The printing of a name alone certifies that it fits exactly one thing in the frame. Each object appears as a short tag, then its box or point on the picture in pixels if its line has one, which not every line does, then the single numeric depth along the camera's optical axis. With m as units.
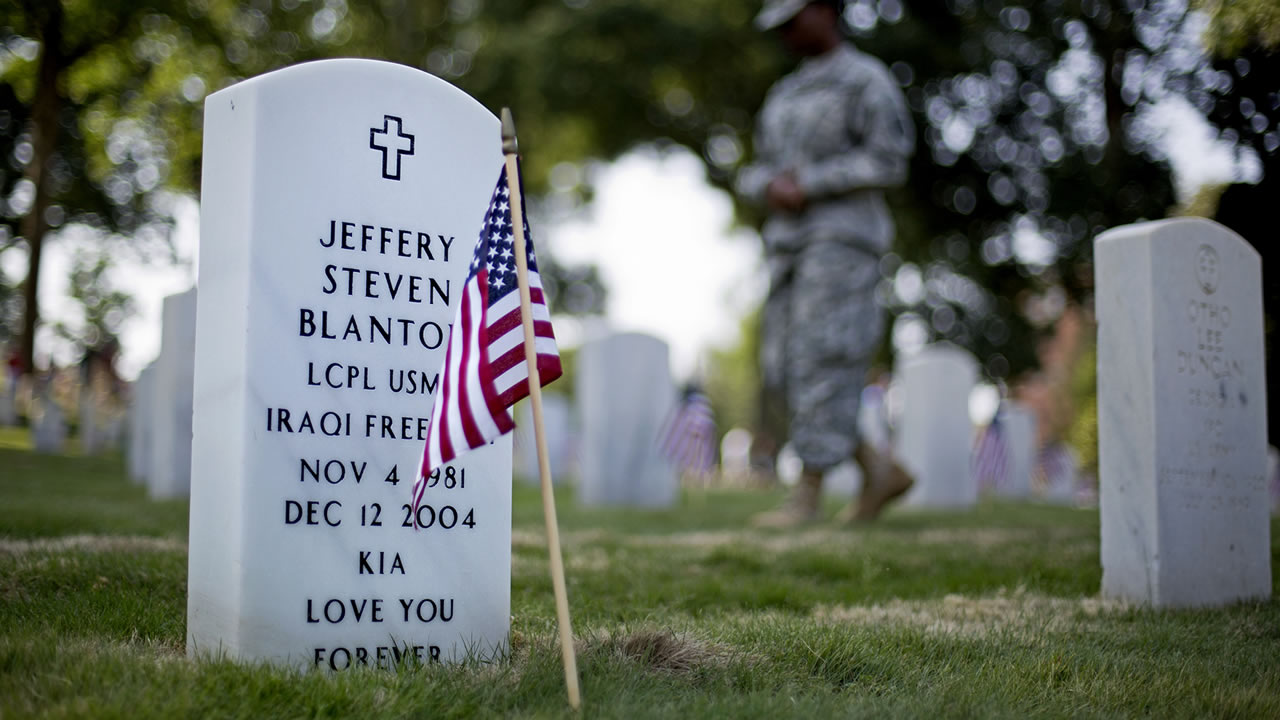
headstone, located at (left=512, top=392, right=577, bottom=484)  19.70
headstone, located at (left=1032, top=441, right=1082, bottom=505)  17.50
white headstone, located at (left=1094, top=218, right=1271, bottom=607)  4.22
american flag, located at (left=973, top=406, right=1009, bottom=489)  13.73
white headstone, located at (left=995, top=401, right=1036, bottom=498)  16.20
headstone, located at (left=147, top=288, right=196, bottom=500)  8.95
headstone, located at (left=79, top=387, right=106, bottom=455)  20.08
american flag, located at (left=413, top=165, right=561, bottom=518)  2.67
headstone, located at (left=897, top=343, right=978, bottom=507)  11.62
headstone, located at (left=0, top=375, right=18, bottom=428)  19.97
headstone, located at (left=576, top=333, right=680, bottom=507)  10.70
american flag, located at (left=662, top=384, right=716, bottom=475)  10.91
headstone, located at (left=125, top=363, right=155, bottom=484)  12.01
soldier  7.70
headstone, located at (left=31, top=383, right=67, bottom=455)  17.56
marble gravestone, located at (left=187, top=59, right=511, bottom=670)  2.79
